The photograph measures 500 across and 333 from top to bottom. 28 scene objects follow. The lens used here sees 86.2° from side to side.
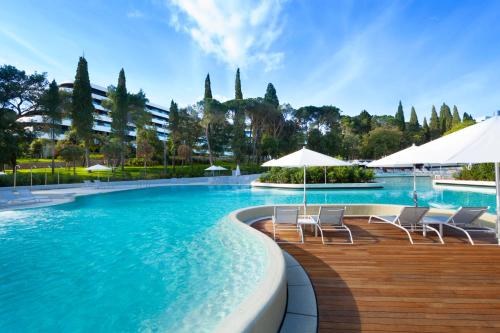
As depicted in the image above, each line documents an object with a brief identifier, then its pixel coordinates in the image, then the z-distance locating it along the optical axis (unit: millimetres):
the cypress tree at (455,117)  64750
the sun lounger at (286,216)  6473
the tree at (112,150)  32156
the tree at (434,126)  63281
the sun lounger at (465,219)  6031
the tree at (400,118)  61875
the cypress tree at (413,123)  63350
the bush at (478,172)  19973
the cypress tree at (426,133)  62531
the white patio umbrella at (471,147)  4035
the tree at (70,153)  29016
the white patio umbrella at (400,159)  6390
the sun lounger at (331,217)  6362
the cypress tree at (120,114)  34156
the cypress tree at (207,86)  52250
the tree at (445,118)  66625
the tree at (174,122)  38094
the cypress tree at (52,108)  27281
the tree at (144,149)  33781
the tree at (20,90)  23219
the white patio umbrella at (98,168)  24017
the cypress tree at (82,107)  30344
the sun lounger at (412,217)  6105
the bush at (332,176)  21156
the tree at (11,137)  20109
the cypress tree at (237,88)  52531
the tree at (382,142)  50125
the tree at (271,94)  49078
